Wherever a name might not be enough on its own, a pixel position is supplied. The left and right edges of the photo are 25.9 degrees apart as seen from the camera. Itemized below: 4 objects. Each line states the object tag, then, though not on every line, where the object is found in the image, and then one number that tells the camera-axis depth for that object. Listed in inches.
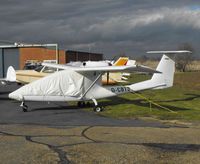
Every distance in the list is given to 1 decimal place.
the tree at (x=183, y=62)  4856.3
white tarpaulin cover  772.6
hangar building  2920.8
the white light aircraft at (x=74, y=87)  770.2
